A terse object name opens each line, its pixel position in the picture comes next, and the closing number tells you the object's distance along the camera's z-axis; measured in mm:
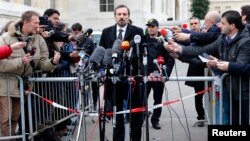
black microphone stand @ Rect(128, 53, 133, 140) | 5284
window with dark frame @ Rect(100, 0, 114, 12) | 45906
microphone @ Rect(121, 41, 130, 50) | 4984
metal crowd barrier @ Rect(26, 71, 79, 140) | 6215
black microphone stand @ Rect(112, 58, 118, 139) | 5195
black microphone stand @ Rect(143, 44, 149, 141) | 5000
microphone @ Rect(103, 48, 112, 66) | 5246
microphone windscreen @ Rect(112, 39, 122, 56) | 5266
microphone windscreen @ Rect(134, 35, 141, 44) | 4949
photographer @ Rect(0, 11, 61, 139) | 5727
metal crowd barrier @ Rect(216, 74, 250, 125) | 5297
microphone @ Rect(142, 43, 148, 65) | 4991
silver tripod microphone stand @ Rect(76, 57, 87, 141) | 5379
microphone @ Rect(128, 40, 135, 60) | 5184
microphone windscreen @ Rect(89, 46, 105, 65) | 5232
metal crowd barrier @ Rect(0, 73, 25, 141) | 5836
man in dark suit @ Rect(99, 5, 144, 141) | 5970
